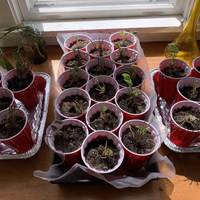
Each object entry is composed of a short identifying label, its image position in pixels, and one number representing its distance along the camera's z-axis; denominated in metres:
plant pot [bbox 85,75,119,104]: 0.86
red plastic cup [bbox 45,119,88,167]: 0.67
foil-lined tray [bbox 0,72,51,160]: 0.78
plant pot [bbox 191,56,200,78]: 0.90
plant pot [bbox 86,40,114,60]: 1.06
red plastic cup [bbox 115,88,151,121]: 0.77
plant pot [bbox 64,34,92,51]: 1.09
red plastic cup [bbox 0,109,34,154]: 0.70
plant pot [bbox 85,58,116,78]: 0.95
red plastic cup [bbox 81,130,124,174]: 0.66
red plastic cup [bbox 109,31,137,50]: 1.11
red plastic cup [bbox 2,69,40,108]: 0.86
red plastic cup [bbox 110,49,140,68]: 0.99
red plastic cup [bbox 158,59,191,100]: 0.89
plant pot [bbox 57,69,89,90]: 0.90
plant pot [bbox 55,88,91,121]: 0.80
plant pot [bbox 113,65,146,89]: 0.90
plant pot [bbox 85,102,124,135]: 0.75
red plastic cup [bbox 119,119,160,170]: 0.66
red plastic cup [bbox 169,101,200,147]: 0.71
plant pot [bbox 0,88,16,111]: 0.82
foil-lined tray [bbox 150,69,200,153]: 0.77
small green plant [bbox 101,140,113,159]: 0.63
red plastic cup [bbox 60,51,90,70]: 1.00
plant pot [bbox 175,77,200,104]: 0.85
